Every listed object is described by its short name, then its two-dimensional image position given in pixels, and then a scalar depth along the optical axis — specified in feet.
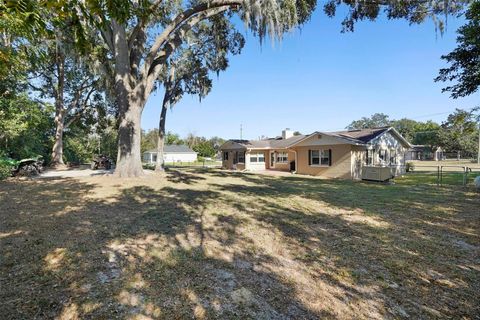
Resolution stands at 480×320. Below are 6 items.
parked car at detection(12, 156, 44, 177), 45.80
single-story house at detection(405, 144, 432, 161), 179.22
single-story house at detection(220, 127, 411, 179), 58.49
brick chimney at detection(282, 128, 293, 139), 98.99
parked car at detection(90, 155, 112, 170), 64.59
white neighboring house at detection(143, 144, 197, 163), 190.29
